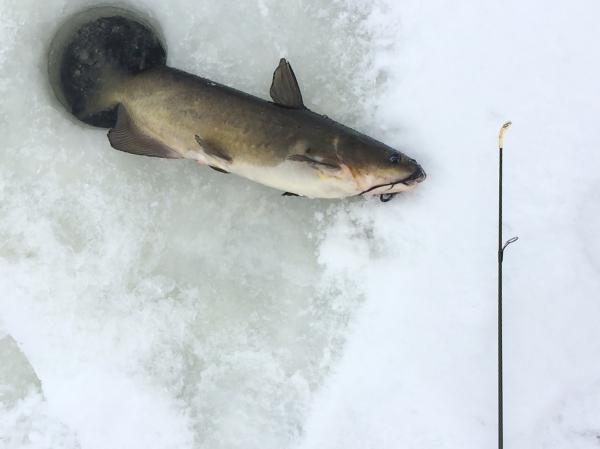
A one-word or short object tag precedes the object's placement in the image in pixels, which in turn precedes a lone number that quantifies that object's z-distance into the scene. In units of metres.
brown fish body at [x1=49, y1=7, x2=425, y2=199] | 1.99
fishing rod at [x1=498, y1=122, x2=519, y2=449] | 1.91
